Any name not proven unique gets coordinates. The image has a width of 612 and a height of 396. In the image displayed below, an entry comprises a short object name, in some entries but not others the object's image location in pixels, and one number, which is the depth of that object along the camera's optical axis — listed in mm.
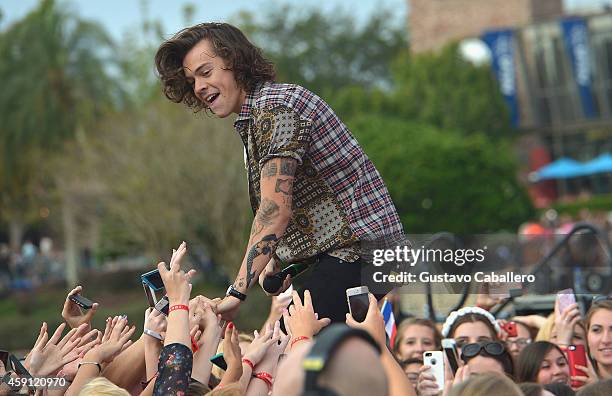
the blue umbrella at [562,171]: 46531
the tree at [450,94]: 45188
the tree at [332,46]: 57031
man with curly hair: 4910
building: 48250
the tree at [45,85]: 37750
